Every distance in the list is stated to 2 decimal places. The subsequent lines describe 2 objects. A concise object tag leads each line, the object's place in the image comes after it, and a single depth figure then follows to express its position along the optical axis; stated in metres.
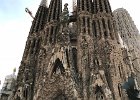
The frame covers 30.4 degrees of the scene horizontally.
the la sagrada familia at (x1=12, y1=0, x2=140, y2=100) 21.97
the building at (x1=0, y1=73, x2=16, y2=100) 38.33
